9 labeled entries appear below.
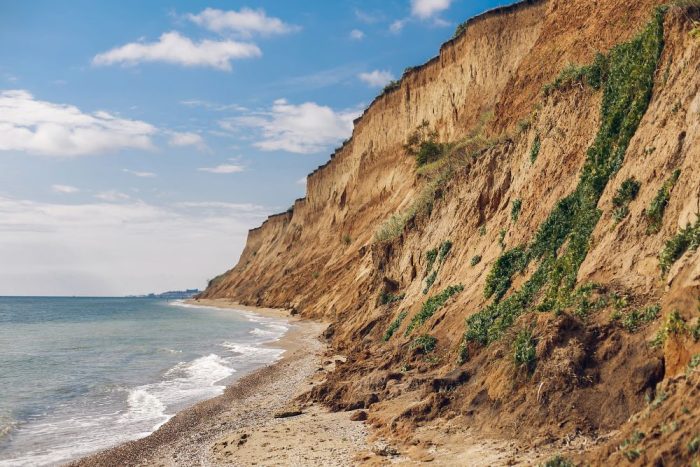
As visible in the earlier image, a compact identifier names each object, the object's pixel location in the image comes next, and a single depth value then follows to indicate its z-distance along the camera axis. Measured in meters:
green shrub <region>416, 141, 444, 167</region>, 40.12
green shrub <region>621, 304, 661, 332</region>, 8.85
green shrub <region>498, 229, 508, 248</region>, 16.30
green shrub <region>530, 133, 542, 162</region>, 17.08
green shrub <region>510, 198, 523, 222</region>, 16.45
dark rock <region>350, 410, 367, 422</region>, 12.00
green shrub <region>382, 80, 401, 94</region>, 54.42
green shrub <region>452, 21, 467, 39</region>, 45.47
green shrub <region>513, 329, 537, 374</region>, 9.66
